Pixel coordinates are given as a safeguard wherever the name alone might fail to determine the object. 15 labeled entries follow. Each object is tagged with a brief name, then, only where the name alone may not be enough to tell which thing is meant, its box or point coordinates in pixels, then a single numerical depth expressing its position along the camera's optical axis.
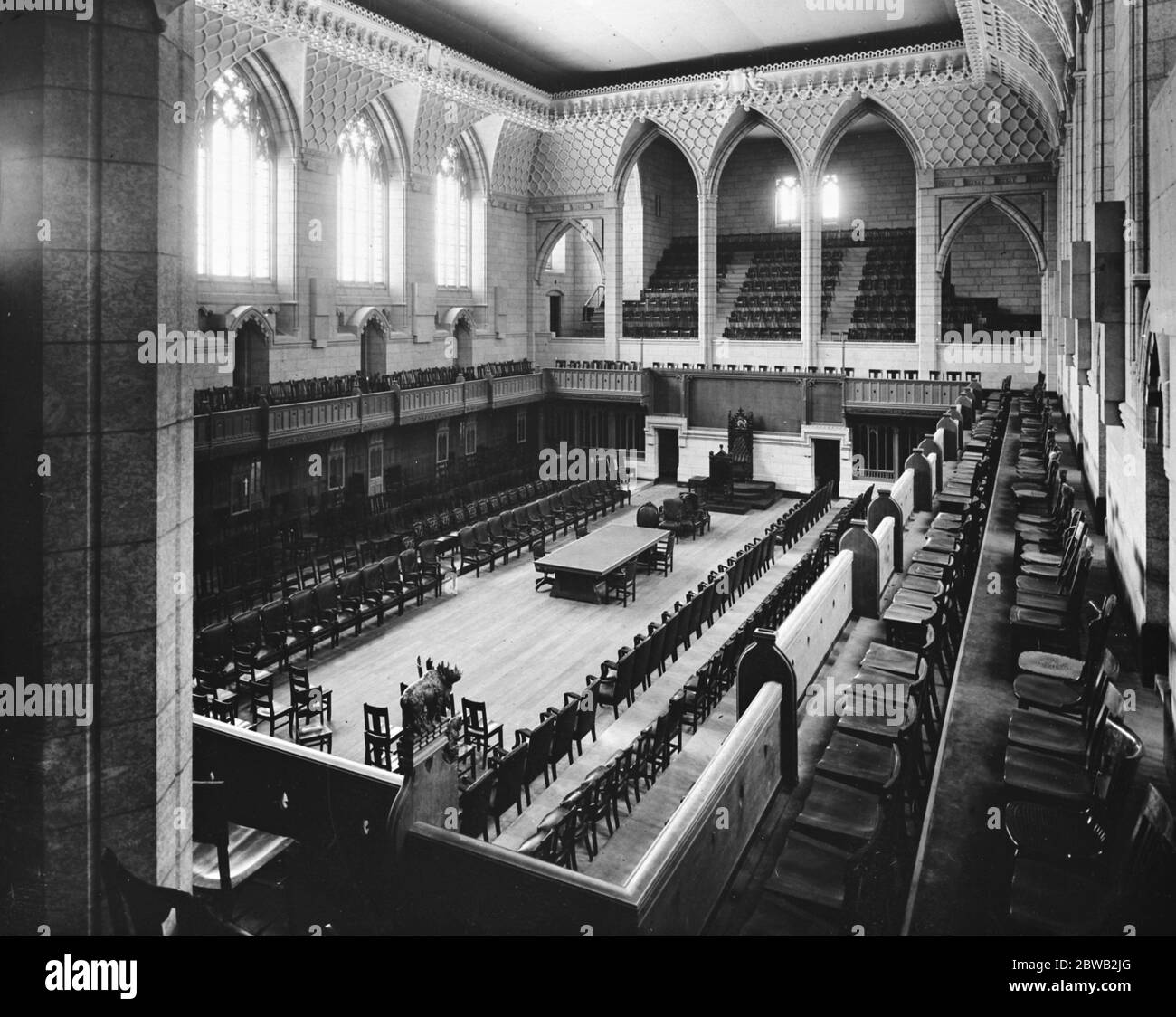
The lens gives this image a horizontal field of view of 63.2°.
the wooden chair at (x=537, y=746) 8.35
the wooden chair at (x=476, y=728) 9.25
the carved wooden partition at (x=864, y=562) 9.63
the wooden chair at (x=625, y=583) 15.52
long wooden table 15.27
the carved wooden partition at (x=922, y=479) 13.67
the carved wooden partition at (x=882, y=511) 10.92
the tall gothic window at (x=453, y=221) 24.84
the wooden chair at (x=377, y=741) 8.66
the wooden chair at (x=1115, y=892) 3.21
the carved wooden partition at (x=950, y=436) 17.52
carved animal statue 7.20
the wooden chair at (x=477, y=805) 6.98
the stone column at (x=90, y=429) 3.90
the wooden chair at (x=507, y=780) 7.66
